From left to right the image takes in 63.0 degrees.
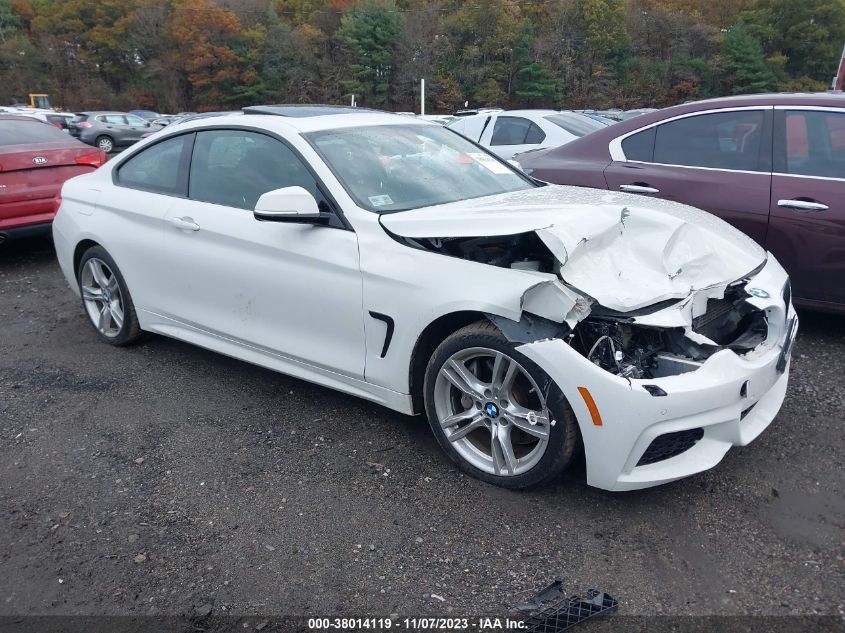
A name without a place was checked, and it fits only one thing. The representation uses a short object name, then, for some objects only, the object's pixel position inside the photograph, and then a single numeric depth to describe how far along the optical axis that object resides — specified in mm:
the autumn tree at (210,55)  69000
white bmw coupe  2713
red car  6660
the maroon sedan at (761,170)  4316
